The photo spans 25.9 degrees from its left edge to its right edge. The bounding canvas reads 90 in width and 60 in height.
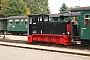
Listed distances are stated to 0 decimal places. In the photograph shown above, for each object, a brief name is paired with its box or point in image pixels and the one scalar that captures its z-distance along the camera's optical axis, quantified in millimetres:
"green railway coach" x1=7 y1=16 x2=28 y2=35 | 33885
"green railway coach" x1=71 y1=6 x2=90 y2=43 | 14685
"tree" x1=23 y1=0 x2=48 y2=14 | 73106
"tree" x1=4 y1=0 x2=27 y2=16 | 51600
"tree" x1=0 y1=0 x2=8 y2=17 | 57107
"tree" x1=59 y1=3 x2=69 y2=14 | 51453
